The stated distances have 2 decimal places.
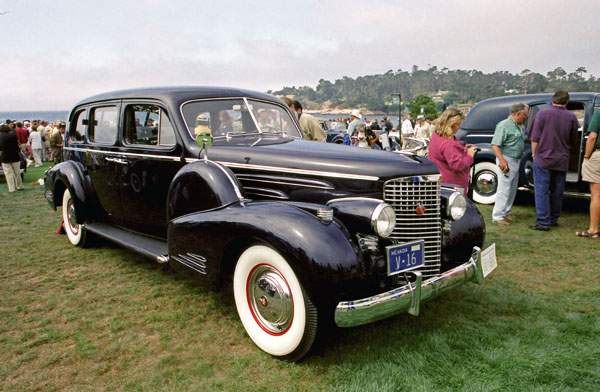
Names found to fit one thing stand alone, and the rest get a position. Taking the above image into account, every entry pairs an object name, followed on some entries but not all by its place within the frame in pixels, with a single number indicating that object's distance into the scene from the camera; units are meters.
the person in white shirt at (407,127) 16.44
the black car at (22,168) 11.84
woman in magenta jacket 4.55
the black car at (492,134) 6.69
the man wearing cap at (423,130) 13.71
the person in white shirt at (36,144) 15.01
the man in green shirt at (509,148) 5.91
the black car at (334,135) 14.89
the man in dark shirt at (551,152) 5.53
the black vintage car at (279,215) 2.50
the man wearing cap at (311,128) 6.23
